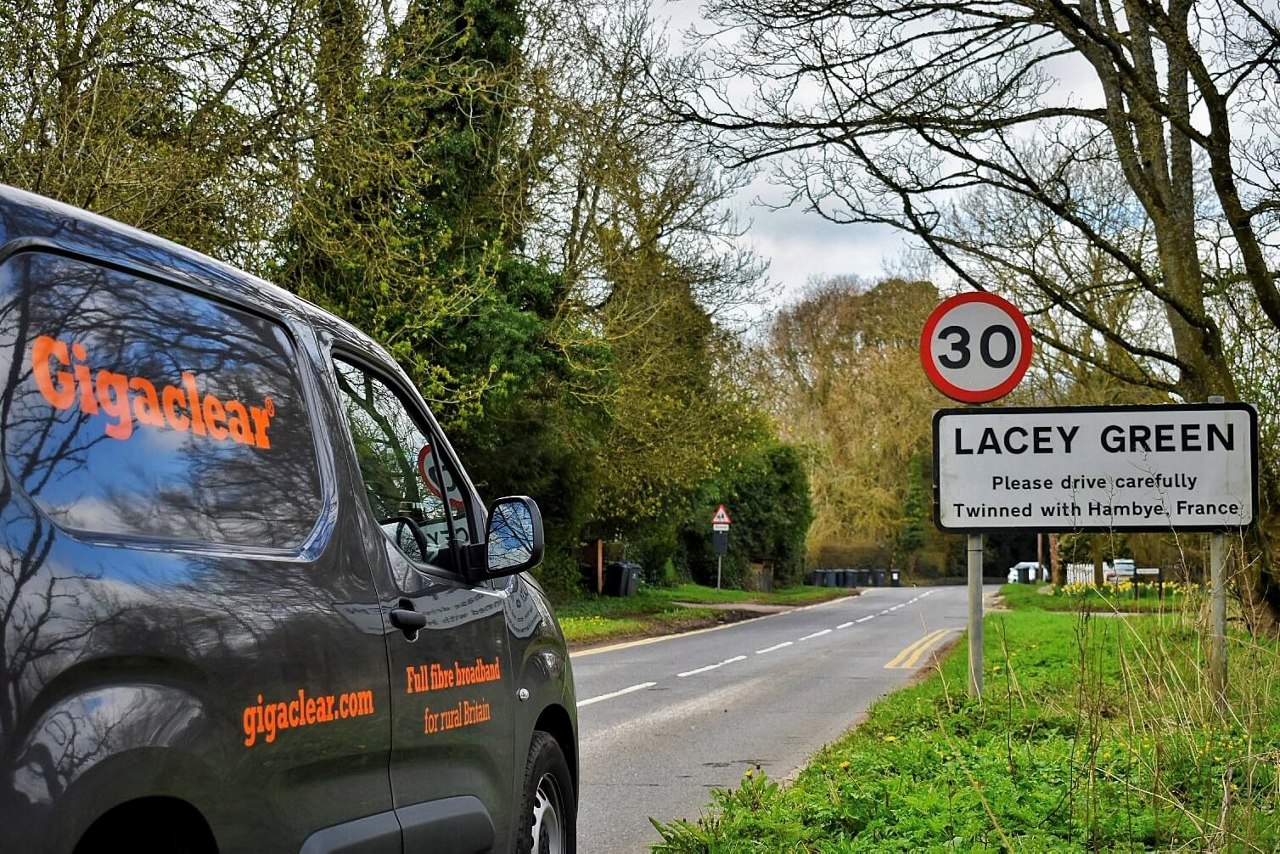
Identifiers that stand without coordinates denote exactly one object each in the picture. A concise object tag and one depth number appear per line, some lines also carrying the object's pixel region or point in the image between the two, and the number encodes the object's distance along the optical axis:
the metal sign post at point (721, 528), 43.44
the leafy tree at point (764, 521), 52.06
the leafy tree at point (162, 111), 12.59
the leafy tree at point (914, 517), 71.56
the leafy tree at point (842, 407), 63.06
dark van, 2.29
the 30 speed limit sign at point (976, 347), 9.30
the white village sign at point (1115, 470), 9.35
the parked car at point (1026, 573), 64.50
